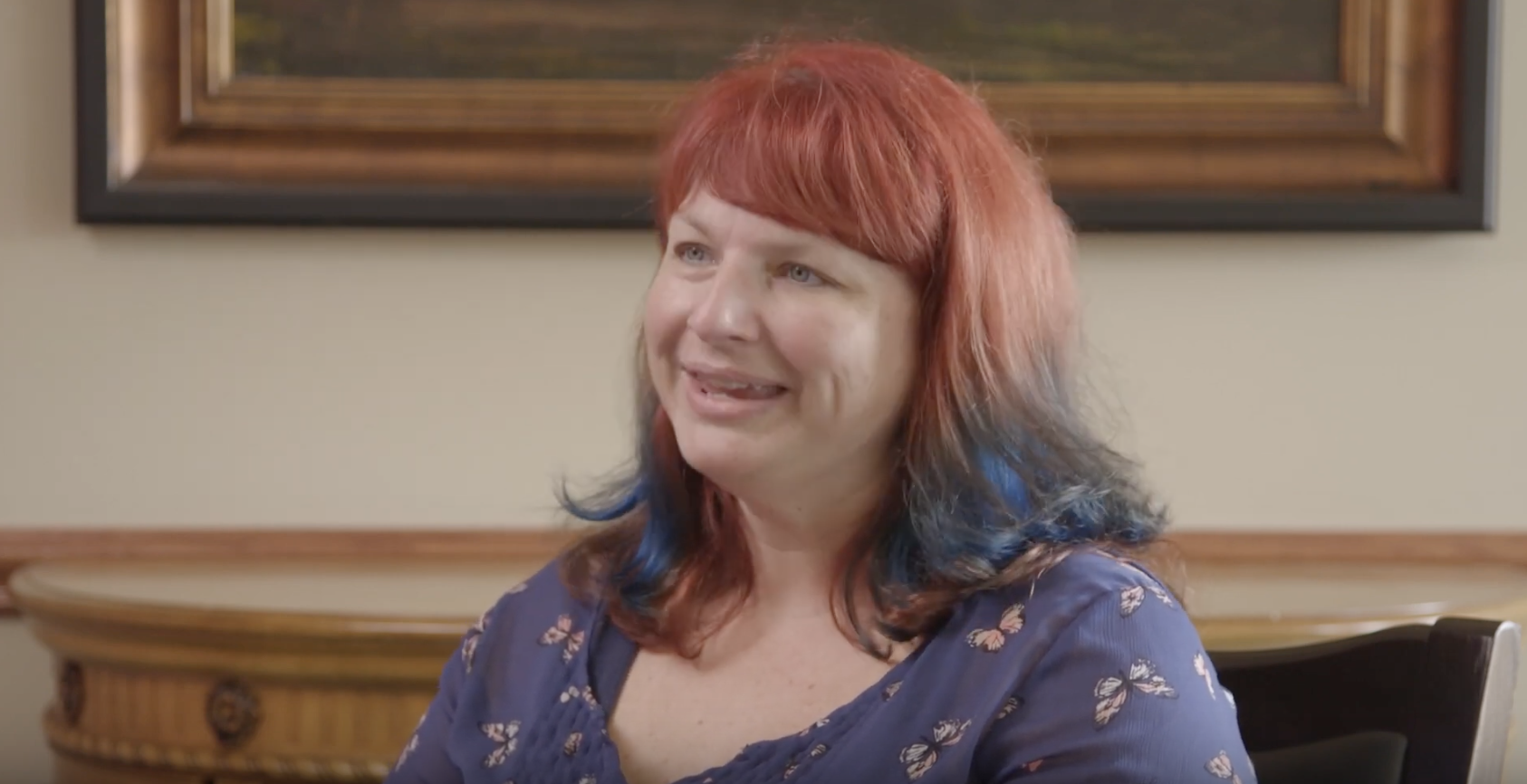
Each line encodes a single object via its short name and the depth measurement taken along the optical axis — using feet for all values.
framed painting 8.12
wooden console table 7.17
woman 6.04
